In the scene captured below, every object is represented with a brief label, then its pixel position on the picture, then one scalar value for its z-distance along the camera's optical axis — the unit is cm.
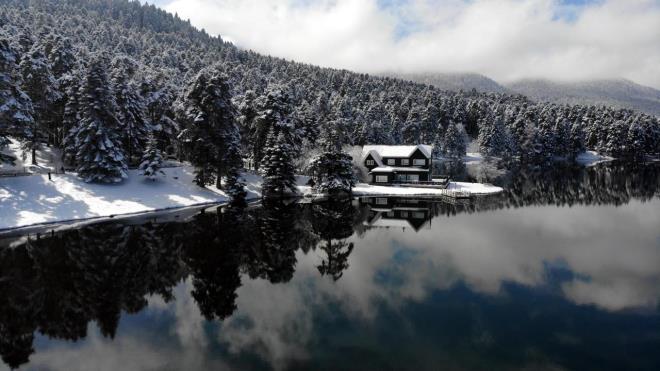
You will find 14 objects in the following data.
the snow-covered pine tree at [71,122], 4994
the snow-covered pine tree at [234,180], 5316
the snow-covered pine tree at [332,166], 5884
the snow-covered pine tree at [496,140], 11969
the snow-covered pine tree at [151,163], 5116
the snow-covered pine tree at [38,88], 5043
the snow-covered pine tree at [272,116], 6212
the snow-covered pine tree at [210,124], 5297
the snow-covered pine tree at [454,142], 12462
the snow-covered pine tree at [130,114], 5447
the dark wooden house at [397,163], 7419
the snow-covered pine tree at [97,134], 4784
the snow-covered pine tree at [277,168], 5700
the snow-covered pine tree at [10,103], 4191
